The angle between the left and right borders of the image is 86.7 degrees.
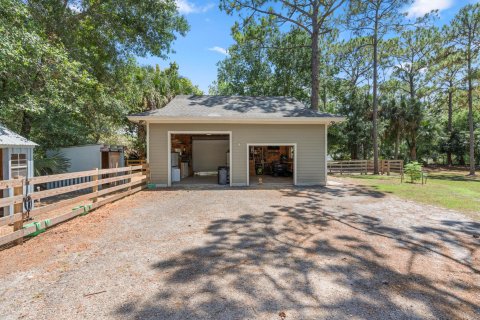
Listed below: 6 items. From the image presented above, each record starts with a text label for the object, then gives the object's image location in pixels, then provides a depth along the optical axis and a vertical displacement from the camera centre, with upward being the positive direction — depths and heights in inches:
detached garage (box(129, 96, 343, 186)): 389.4 +42.0
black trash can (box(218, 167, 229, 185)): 416.5 -28.2
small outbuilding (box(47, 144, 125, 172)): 364.5 +4.2
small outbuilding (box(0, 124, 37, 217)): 201.3 +2.0
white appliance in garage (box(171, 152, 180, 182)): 439.2 -17.1
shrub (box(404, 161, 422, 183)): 460.4 -26.4
